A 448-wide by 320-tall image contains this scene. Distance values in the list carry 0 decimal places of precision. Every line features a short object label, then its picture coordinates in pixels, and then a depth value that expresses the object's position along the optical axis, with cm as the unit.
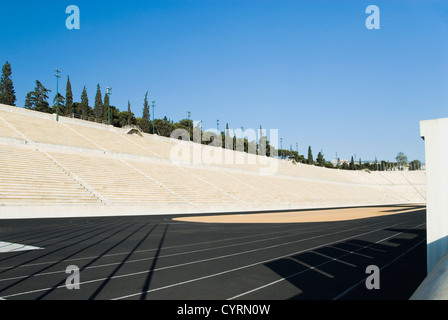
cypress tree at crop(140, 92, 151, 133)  7025
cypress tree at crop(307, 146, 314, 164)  10250
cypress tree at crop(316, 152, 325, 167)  10525
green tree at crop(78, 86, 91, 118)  6631
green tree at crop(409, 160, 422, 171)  13465
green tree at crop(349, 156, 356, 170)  10326
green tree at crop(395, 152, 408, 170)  14768
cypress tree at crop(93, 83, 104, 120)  6838
